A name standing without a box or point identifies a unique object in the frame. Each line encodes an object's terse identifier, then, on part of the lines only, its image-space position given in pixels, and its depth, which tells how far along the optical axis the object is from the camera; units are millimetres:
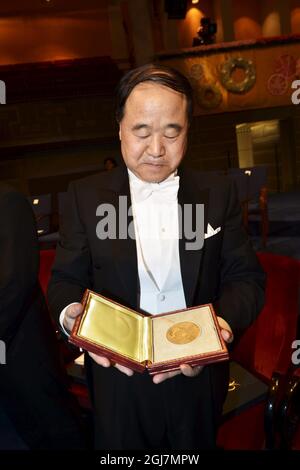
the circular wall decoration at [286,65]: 10153
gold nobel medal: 1119
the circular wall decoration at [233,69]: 10141
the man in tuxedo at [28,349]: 1626
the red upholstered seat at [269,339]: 1681
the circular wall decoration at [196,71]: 10180
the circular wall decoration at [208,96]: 10156
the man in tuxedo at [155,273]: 1281
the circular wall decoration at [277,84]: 10203
